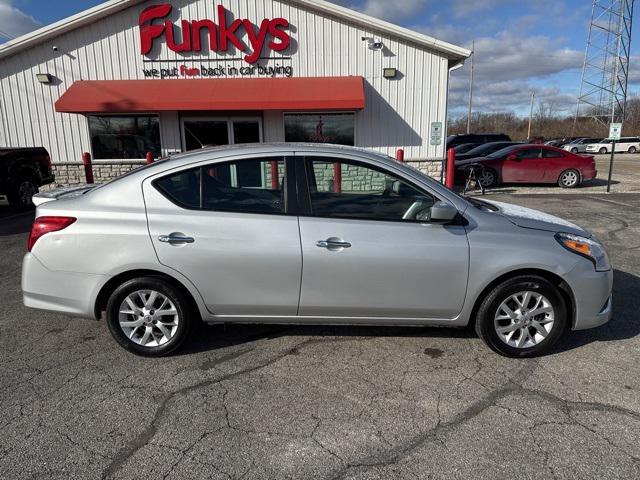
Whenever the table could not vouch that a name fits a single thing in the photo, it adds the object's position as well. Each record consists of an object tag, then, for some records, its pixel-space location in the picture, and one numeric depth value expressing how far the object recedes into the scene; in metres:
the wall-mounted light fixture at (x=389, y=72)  12.29
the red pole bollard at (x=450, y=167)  11.88
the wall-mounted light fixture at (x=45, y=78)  12.44
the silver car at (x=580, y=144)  39.59
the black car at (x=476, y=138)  23.66
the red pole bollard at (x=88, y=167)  11.33
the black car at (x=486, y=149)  17.06
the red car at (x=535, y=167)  14.20
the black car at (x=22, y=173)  9.84
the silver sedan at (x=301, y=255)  3.22
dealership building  12.09
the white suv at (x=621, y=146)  37.81
